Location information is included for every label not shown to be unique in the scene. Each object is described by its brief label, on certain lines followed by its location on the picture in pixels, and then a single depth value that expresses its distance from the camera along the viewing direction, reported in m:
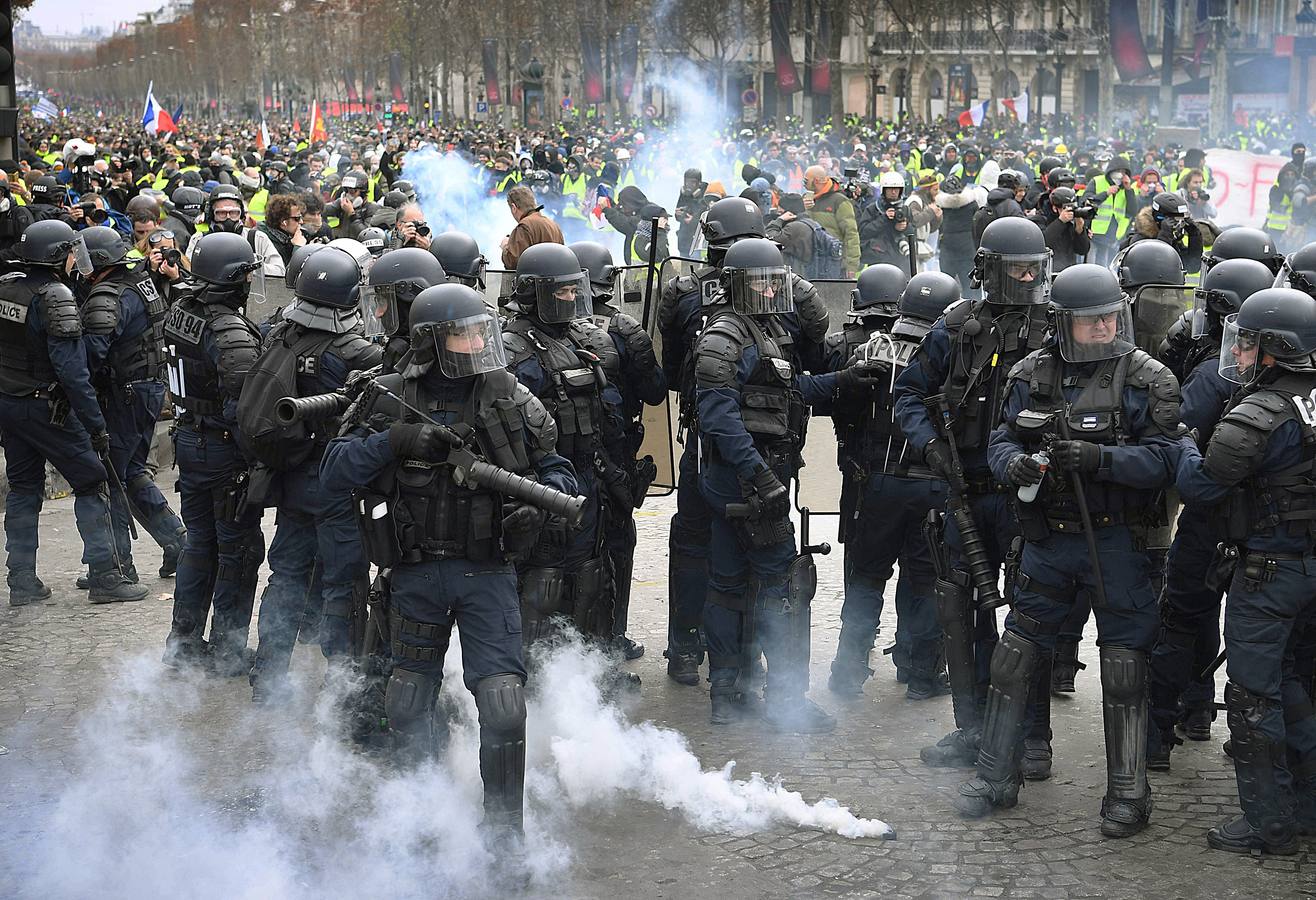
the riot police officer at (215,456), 6.94
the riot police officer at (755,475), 6.38
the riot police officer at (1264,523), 5.05
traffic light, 12.36
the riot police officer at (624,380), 6.79
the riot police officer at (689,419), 7.05
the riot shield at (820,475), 8.34
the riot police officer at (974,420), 6.05
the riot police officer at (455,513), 5.12
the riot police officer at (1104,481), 5.29
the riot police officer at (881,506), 6.72
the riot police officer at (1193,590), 6.03
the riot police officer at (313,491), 6.37
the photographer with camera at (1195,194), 16.81
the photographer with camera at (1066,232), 12.85
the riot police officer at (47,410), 8.08
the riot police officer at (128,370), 8.34
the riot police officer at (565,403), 6.43
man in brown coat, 7.55
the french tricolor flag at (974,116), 35.06
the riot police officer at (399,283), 6.32
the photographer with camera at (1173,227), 10.14
